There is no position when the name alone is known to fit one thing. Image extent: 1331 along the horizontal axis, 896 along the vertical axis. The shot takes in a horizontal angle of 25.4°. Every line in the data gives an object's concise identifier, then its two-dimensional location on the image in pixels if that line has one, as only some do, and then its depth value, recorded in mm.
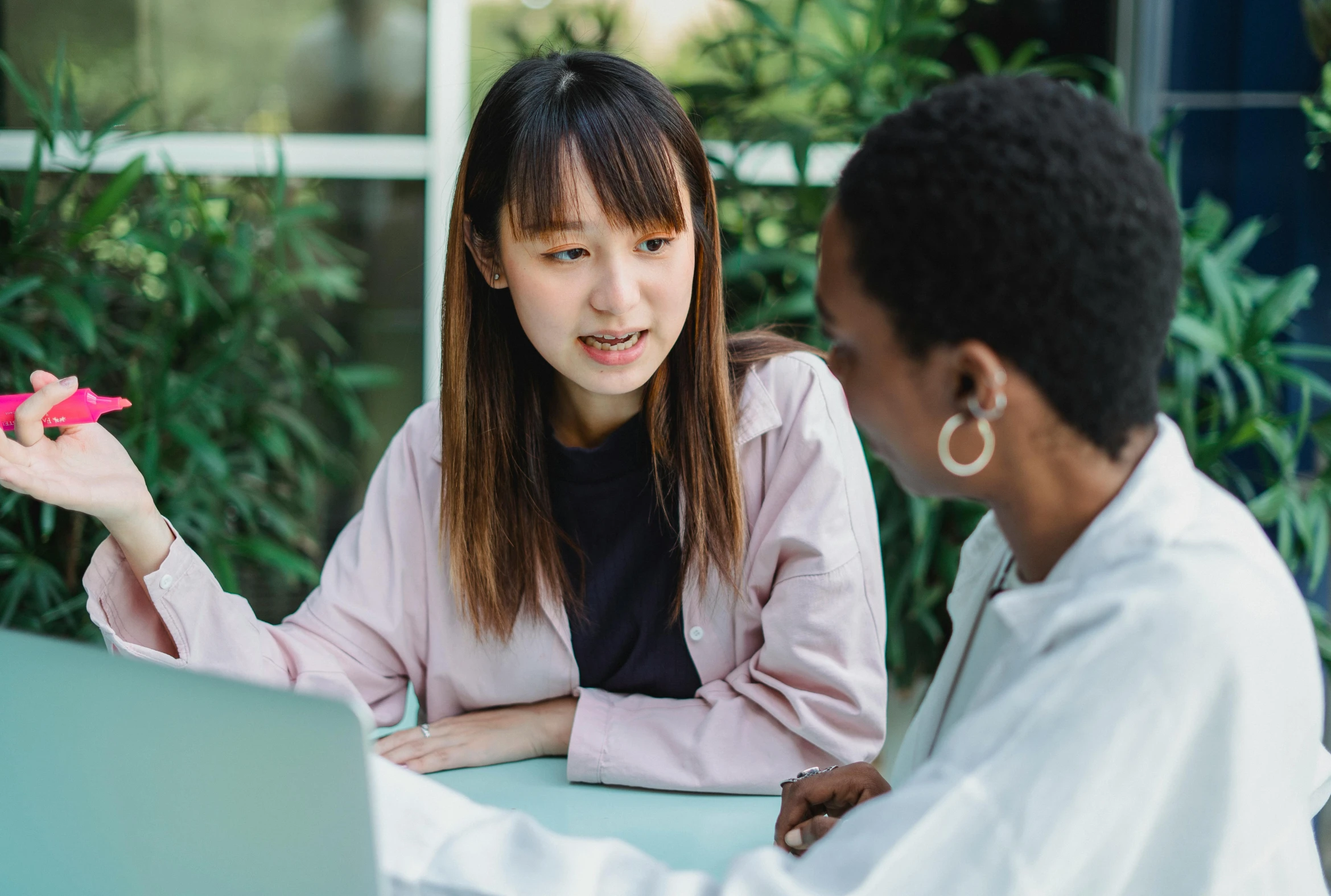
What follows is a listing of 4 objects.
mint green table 1890
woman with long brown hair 2001
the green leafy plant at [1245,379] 2759
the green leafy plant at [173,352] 2667
